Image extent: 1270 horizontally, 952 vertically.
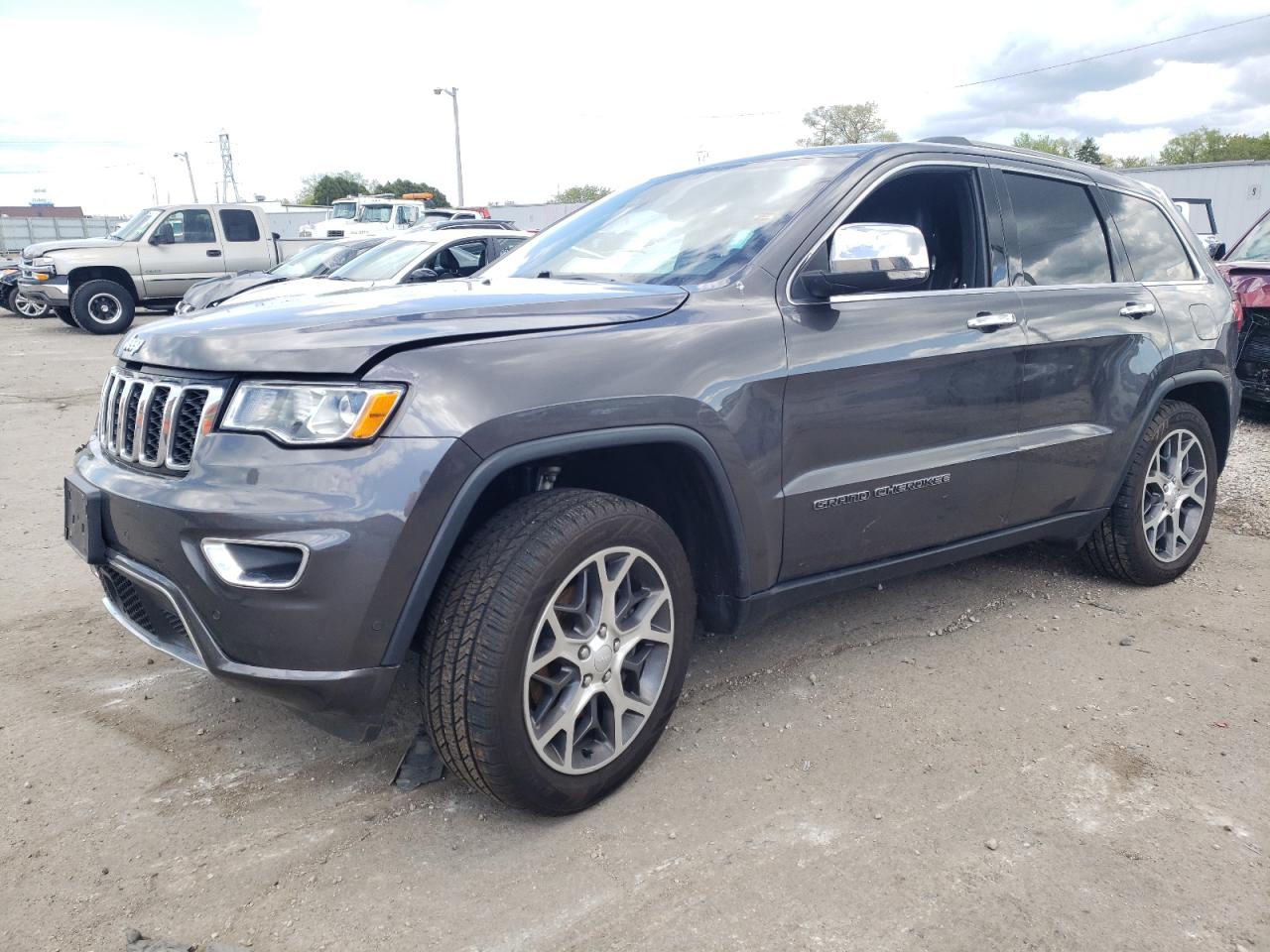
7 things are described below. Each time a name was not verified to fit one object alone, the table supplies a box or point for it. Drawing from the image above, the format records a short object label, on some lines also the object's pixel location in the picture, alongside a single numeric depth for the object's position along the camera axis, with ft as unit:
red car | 23.88
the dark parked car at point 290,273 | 37.11
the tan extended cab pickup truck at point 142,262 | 48.34
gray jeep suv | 7.34
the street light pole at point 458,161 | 156.23
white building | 77.77
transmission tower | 242.58
